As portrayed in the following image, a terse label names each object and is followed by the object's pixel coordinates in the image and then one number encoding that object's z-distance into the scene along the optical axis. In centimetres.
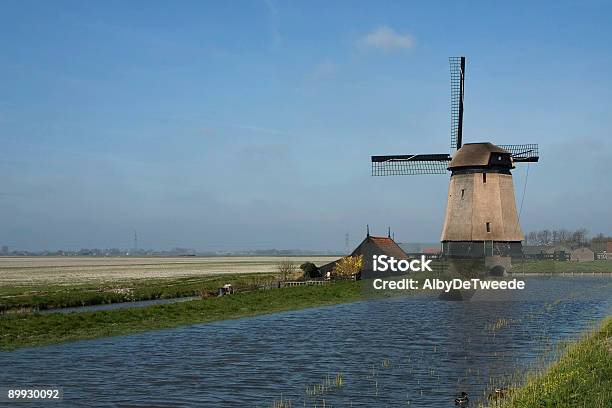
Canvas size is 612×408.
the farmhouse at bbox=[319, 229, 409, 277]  6159
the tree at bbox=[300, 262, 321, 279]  5992
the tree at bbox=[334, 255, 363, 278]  5894
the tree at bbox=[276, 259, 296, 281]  6178
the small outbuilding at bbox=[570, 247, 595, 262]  12875
